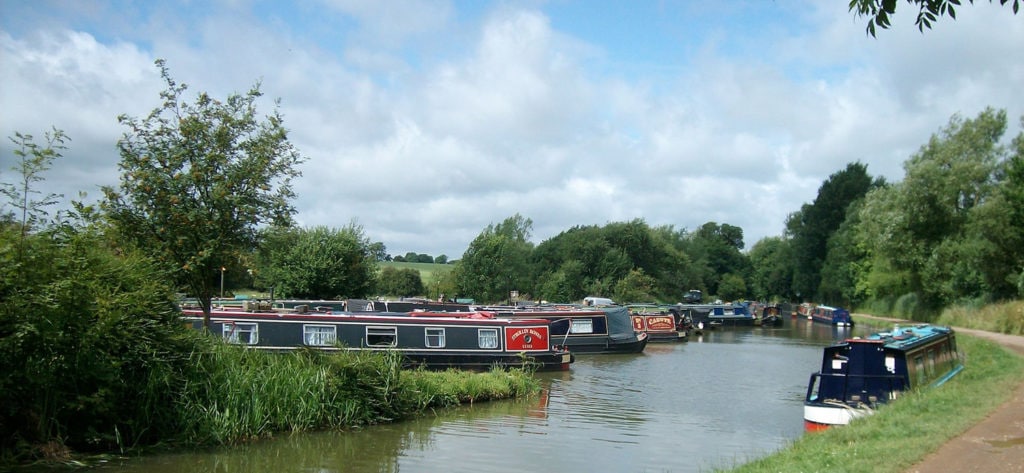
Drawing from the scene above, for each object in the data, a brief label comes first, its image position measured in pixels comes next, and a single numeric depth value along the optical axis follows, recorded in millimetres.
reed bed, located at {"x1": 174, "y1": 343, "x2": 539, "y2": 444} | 11266
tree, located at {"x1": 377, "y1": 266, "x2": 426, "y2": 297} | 65250
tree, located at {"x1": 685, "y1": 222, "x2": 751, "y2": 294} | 90081
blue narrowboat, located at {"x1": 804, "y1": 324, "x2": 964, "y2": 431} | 12375
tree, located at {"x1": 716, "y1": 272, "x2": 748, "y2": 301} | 92188
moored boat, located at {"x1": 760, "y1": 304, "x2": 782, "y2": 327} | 57344
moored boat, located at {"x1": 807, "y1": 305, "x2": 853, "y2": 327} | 48812
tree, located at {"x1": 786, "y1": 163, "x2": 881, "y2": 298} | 69625
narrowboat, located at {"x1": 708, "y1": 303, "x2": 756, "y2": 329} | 55094
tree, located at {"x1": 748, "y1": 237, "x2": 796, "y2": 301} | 83375
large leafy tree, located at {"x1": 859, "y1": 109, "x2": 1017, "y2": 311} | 34625
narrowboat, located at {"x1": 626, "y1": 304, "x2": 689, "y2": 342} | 37781
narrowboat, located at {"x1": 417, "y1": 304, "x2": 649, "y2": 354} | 29406
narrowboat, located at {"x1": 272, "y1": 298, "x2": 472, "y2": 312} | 26211
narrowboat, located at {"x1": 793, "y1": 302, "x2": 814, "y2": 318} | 64900
